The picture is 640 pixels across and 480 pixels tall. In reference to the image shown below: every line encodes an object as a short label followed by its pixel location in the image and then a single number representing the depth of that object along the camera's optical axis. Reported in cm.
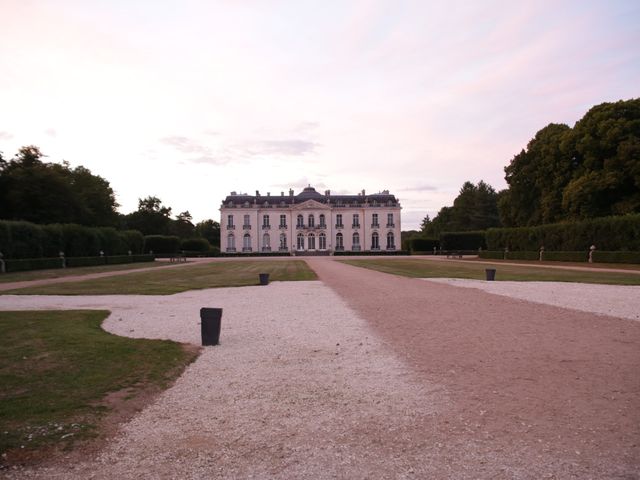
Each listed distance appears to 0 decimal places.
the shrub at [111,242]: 3942
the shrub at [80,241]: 3466
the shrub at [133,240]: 4474
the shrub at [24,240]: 2836
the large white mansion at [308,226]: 7838
